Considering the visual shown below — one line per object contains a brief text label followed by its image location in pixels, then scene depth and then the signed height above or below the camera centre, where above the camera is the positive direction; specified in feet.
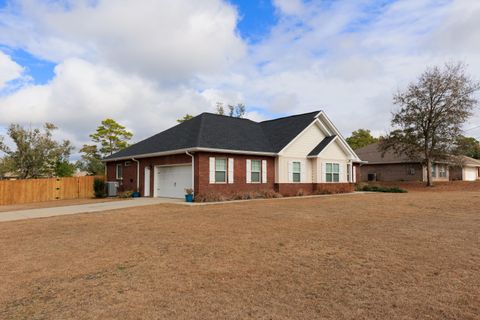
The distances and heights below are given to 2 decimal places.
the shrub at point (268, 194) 64.64 -4.32
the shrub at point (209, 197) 56.44 -4.27
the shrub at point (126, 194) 69.15 -4.37
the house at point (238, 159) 60.59 +3.30
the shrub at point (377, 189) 85.05 -4.66
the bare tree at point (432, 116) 91.15 +16.77
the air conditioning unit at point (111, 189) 72.59 -3.37
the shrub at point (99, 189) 73.05 -3.35
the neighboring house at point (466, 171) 138.41 +0.19
